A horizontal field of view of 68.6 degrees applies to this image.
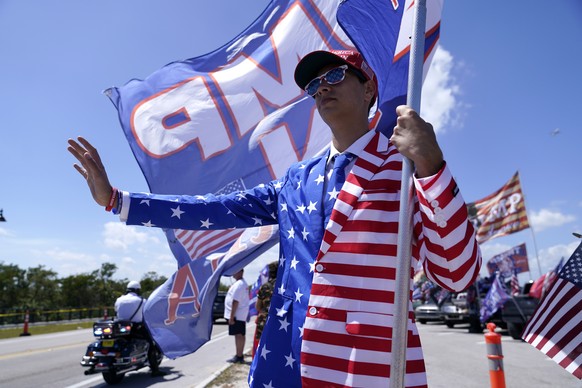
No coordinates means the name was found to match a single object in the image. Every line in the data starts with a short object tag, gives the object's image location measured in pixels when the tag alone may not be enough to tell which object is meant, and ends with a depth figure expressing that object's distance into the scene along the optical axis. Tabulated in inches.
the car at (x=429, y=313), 832.9
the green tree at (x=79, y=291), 1898.4
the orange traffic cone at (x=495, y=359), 164.7
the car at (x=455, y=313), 736.3
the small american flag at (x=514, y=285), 671.8
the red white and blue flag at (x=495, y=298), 512.1
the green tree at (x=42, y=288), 1707.7
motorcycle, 306.5
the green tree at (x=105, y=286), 2021.4
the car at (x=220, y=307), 989.2
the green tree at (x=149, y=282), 2432.3
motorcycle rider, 340.5
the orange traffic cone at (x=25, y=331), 748.9
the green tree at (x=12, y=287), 1565.0
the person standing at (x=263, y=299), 274.1
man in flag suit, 48.3
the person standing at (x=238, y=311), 373.4
